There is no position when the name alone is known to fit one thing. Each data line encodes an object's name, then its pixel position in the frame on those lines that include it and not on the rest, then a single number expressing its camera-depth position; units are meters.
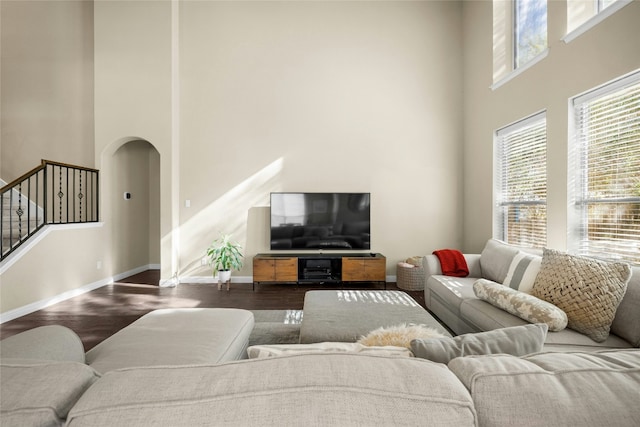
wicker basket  4.47
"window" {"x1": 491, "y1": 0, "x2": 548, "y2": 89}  3.47
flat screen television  4.83
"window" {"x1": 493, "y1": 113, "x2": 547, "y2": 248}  3.42
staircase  4.05
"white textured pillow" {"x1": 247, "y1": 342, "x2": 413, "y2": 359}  0.87
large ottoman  1.84
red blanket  3.37
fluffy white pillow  1.01
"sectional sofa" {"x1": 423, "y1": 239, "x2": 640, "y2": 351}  1.78
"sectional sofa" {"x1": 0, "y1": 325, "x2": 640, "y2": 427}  0.48
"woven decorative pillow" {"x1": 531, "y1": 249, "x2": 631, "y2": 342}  1.78
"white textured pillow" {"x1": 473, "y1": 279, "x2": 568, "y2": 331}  1.83
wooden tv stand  4.59
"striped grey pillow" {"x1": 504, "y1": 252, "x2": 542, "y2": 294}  2.38
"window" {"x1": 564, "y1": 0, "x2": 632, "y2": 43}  2.51
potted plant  4.55
